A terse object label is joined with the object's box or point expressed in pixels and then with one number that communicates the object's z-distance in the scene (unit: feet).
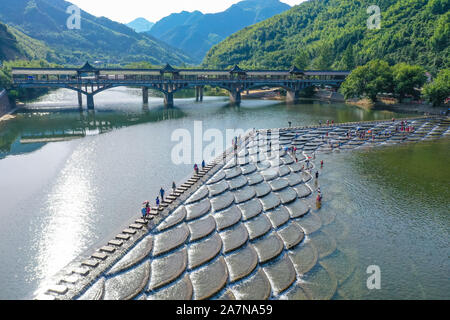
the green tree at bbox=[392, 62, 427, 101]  400.67
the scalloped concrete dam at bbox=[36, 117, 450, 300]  89.30
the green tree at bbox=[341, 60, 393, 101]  420.77
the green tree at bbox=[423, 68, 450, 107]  352.20
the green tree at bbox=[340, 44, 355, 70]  616.80
